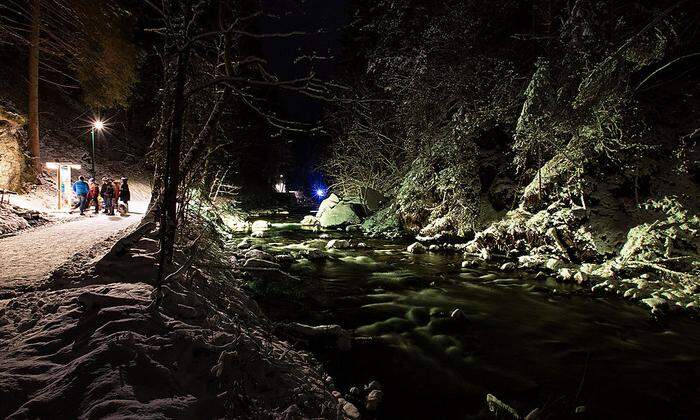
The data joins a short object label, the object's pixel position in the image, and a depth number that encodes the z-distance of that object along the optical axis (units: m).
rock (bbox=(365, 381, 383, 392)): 4.09
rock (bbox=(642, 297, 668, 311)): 6.90
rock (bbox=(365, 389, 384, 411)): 3.84
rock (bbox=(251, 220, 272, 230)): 18.59
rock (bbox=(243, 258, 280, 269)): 9.55
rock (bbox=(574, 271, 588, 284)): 8.87
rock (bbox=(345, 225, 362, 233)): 19.39
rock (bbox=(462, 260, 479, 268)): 10.76
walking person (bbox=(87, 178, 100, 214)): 14.10
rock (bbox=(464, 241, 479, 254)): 12.53
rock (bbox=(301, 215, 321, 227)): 21.43
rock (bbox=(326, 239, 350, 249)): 13.75
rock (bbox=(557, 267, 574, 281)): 9.09
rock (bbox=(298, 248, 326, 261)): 11.52
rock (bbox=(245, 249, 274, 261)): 10.24
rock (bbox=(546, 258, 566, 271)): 9.95
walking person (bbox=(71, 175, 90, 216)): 13.28
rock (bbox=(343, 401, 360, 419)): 3.48
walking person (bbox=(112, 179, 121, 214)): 13.91
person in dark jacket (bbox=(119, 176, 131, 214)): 14.22
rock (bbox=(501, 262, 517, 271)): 10.21
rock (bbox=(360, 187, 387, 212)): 22.17
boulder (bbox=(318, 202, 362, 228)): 20.78
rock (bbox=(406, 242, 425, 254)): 12.94
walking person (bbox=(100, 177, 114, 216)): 13.72
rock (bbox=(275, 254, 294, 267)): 10.66
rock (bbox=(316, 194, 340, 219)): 22.46
